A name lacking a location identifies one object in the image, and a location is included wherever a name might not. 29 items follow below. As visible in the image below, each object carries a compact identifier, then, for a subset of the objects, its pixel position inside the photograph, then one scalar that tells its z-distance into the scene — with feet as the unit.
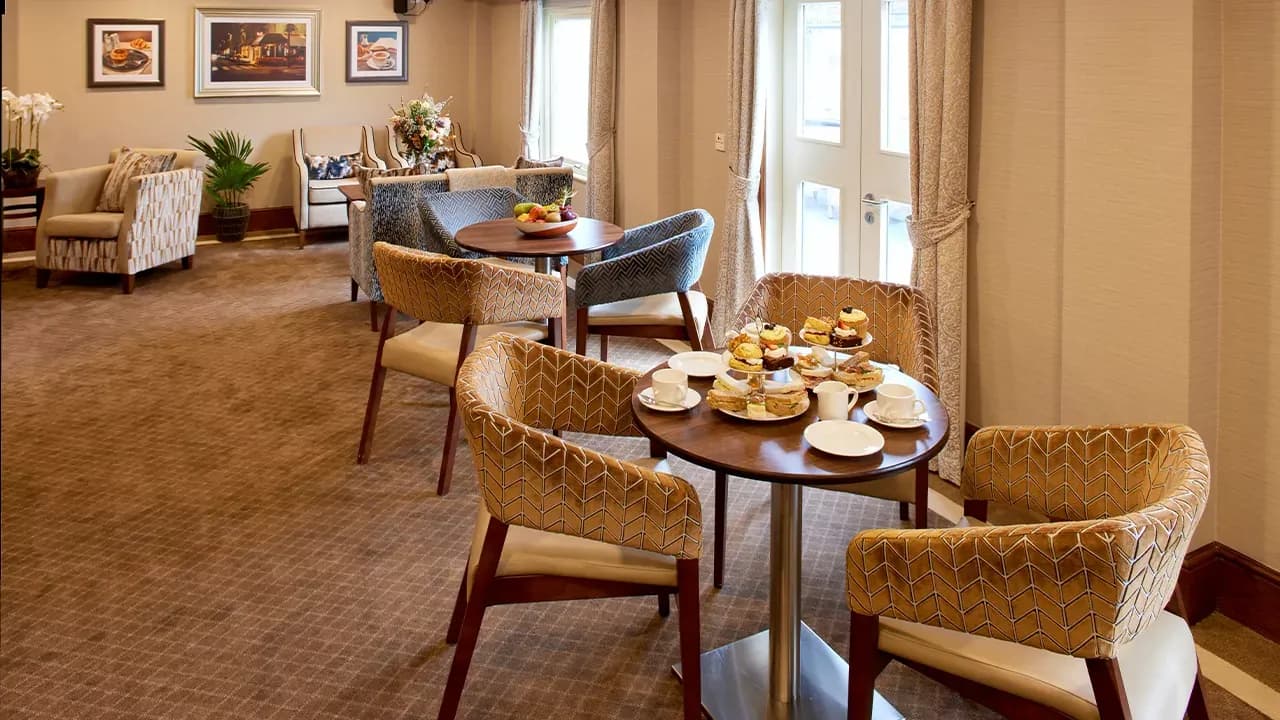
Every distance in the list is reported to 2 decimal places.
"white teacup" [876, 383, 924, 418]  8.54
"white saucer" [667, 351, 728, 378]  9.78
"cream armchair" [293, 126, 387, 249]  31.60
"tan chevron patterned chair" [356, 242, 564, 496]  13.37
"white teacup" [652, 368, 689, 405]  9.01
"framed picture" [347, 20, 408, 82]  33.94
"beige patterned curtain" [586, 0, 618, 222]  24.06
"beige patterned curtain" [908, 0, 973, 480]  13.30
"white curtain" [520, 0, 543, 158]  30.53
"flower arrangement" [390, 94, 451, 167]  24.22
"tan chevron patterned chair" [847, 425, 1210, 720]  6.35
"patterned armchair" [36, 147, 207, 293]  25.43
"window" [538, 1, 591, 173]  28.81
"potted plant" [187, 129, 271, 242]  31.48
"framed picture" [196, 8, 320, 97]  31.91
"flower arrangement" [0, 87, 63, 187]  25.45
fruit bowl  16.81
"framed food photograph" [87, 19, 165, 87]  30.53
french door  15.78
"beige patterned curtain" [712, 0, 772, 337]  18.38
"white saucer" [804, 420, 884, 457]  7.95
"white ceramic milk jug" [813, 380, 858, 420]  8.55
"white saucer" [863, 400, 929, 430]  8.48
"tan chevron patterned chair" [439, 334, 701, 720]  7.93
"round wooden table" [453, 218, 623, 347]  15.79
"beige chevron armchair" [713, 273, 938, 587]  10.27
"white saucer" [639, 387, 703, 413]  8.91
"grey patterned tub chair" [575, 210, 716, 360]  15.66
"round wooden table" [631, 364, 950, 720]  7.83
